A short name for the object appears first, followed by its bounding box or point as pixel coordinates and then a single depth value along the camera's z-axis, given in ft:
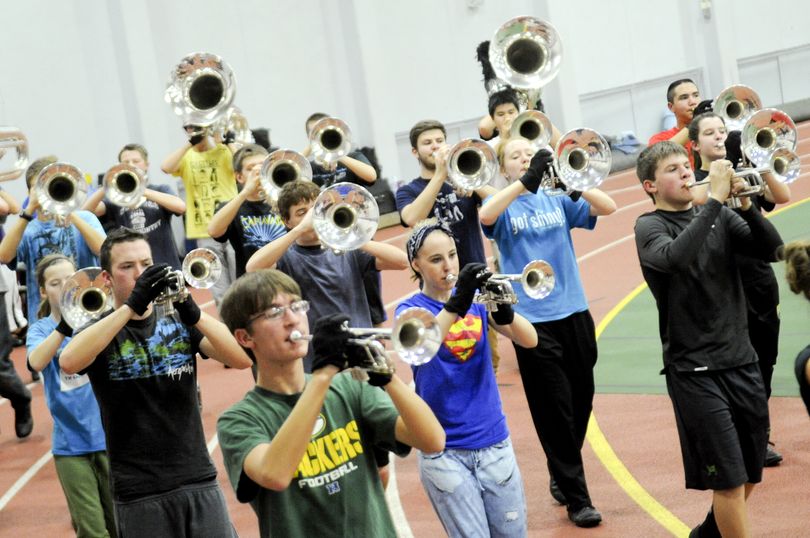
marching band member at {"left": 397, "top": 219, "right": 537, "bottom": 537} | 16.60
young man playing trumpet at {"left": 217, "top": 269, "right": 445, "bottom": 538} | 12.02
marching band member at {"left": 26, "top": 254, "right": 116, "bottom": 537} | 20.39
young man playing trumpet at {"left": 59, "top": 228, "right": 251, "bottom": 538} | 16.06
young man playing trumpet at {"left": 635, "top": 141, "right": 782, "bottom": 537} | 17.75
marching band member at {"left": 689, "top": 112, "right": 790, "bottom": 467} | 23.34
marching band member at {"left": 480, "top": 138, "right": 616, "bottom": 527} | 21.45
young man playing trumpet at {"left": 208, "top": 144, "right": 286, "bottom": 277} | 24.88
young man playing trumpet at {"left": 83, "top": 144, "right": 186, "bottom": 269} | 30.60
